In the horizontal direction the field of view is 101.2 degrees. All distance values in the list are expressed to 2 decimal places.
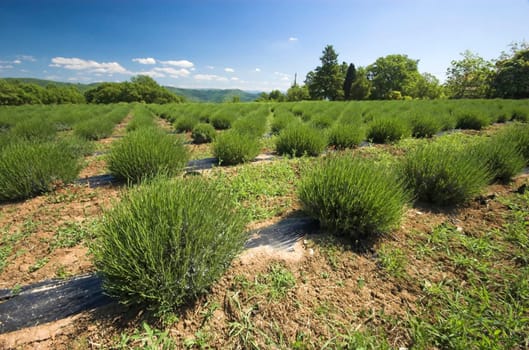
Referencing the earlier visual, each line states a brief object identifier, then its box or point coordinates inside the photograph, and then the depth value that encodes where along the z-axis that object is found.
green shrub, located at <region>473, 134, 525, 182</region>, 2.90
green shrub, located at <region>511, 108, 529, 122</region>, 8.80
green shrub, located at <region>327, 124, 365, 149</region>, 4.59
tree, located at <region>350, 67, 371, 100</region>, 38.22
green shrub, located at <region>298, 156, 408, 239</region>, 1.72
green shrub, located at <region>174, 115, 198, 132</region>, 7.45
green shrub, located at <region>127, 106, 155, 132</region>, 7.41
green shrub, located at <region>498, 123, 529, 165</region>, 3.50
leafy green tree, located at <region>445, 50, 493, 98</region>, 29.23
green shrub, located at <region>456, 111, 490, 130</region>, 6.86
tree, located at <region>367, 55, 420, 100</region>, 41.06
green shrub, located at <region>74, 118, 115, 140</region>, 6.26
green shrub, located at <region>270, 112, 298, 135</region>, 6.95
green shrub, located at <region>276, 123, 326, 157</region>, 4.11
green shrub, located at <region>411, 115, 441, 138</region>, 5.66
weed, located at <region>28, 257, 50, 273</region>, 1.57
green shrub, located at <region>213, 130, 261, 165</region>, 3.77
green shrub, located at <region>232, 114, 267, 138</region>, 5.53
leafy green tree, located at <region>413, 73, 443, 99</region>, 37.09
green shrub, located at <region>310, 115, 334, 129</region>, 6.83
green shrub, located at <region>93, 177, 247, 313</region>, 1.13
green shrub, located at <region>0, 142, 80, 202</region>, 2.41
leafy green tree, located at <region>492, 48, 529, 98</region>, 23.03
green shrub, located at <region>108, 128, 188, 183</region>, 2.81
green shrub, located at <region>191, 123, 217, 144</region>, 5.69
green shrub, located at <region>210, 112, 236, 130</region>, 8.02
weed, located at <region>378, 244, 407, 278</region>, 1.51
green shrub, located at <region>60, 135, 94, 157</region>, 3.25
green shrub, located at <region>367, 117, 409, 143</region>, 4.98
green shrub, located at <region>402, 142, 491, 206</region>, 2.29
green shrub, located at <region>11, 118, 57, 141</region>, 5.30
